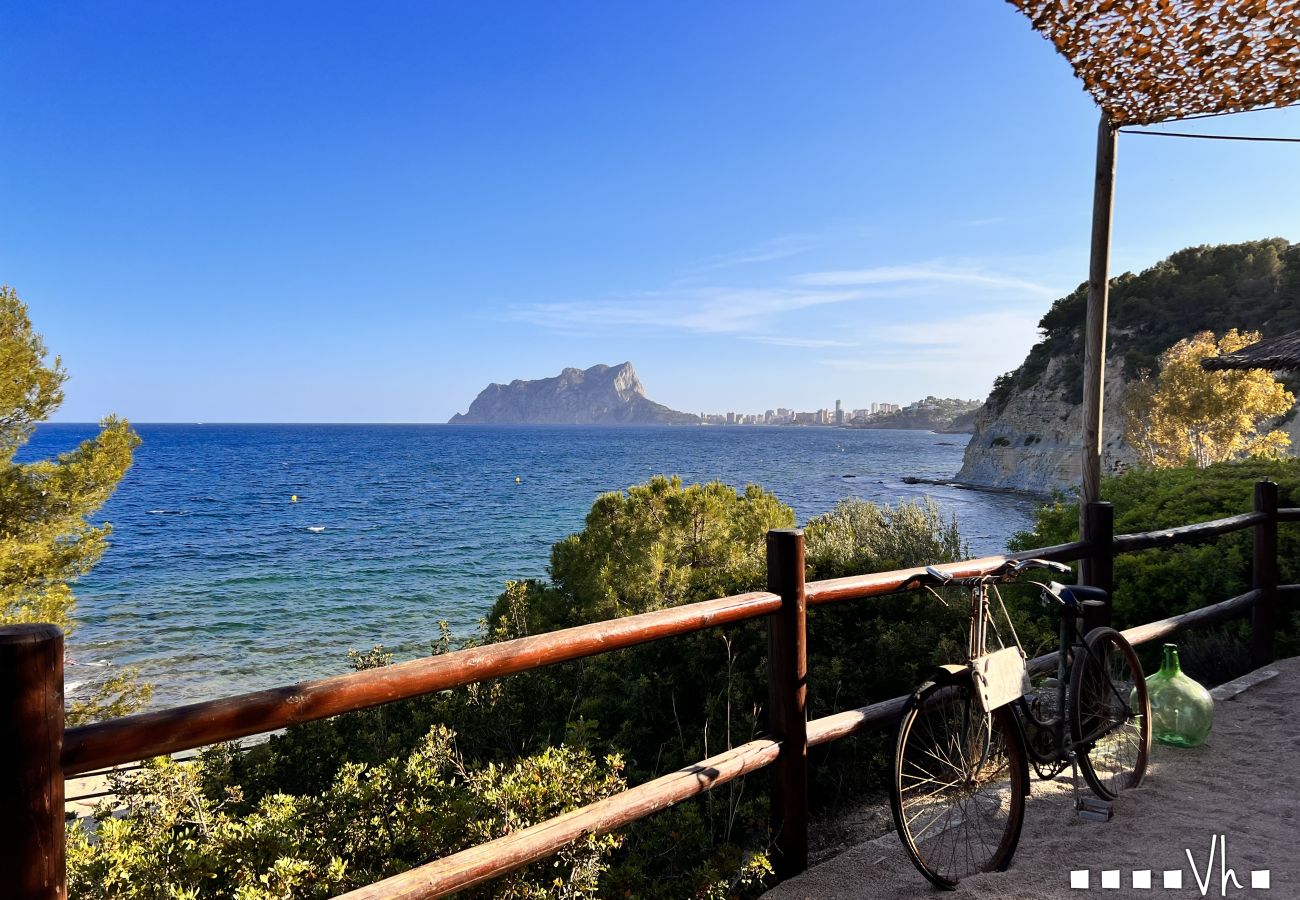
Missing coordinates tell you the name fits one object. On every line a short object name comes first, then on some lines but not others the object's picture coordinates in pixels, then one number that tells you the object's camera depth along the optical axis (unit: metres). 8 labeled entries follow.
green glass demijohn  3.66
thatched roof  7.69
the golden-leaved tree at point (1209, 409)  19.72
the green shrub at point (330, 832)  2.25
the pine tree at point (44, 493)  9.98
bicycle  2.59
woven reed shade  3.36
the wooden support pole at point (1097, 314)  3.98
